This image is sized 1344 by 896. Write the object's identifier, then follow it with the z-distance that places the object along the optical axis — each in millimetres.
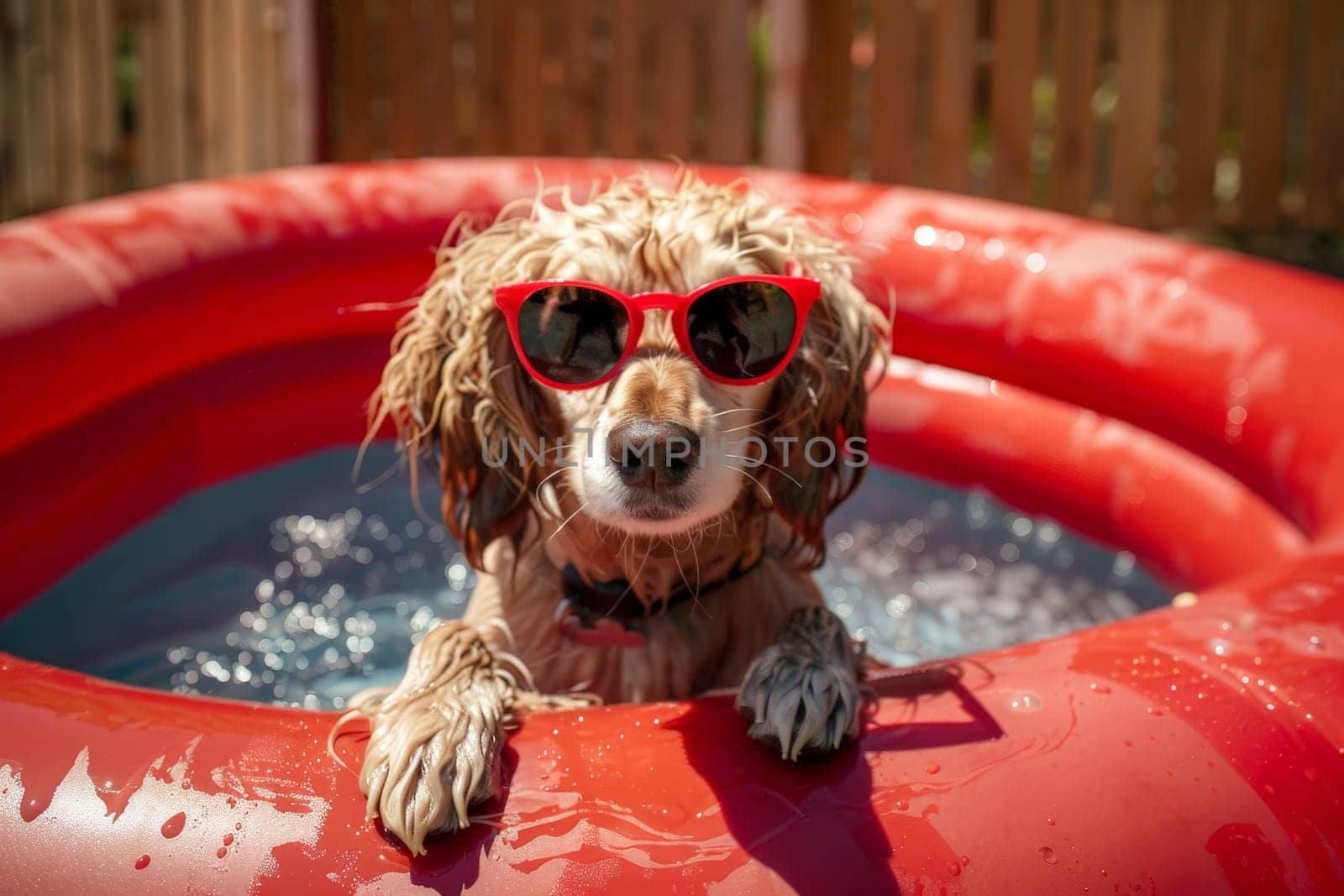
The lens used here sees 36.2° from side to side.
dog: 860
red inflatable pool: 765
